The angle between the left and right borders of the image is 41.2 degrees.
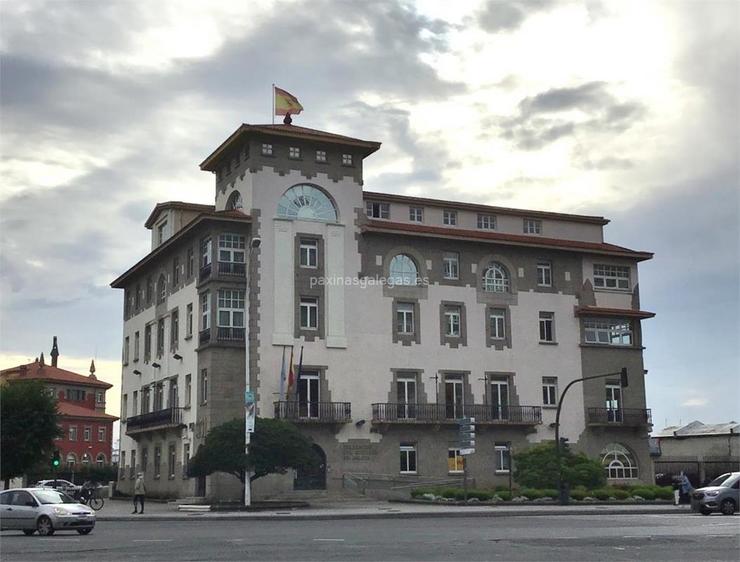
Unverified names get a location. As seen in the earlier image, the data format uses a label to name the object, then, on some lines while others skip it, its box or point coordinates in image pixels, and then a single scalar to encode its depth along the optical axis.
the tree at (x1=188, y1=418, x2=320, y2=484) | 43.06
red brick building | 122.94
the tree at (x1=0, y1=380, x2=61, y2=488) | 58.06
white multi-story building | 51.62
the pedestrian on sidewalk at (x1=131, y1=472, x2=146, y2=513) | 42.00
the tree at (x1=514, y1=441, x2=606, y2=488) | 50.50
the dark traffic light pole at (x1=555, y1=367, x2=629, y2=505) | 44.00
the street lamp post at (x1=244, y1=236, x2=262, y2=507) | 42.56
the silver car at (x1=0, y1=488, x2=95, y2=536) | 27.67
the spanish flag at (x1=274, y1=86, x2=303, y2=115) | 54.56
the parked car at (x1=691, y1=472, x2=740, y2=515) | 36.34
